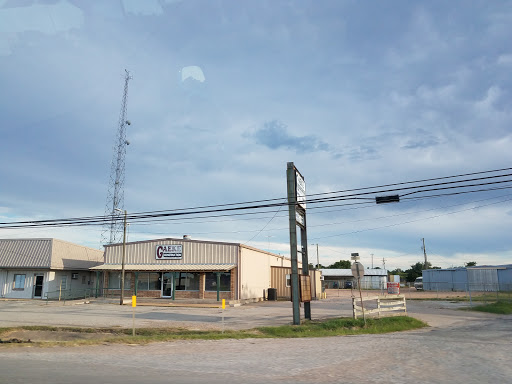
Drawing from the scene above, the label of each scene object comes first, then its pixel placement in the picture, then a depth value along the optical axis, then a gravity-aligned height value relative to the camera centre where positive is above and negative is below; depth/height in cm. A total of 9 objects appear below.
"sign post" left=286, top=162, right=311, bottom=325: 1859 +288
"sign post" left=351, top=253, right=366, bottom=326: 1616 +51
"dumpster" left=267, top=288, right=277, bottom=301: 3895 -94
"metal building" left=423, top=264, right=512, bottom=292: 5954 +97
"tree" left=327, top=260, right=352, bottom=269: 11941 +561
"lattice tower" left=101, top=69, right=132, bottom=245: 4184 +1345
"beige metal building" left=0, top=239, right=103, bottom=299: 3778 +153
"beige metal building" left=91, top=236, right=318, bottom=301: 3431 +124
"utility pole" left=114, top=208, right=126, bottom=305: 3131 -30
